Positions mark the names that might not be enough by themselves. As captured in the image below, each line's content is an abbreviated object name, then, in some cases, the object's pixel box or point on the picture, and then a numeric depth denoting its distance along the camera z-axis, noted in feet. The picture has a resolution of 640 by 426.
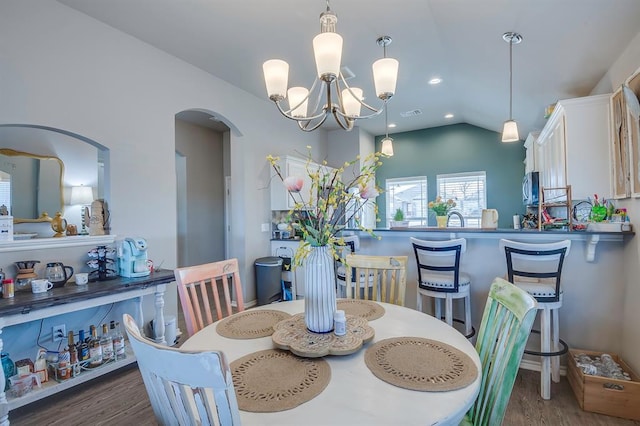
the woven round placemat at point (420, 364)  3.39
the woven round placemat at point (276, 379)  3.07
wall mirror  9.89
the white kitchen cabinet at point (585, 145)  9.00
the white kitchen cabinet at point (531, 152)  16.05
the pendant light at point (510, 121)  9.17
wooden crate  6.49
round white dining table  2.83
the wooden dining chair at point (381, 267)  6.77
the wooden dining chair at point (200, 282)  5.82
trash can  14.24
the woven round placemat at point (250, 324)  4.84
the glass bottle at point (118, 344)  8.71
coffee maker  9.06
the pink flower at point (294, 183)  4.51
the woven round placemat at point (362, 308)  5.58
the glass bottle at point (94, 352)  8.21
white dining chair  2.23
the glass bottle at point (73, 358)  7.75
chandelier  5.68
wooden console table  6.38
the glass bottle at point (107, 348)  8.45
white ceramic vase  4.59
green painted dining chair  3.51
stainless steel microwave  14.51
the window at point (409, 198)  23.02
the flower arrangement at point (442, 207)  11.45
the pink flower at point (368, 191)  4.63
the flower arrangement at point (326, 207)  4.60
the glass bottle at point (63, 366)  7.55
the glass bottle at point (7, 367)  7.04
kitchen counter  7.91
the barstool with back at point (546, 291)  7.11
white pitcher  10.42
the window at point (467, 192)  21.33
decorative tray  4.02
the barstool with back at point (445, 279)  8.19
